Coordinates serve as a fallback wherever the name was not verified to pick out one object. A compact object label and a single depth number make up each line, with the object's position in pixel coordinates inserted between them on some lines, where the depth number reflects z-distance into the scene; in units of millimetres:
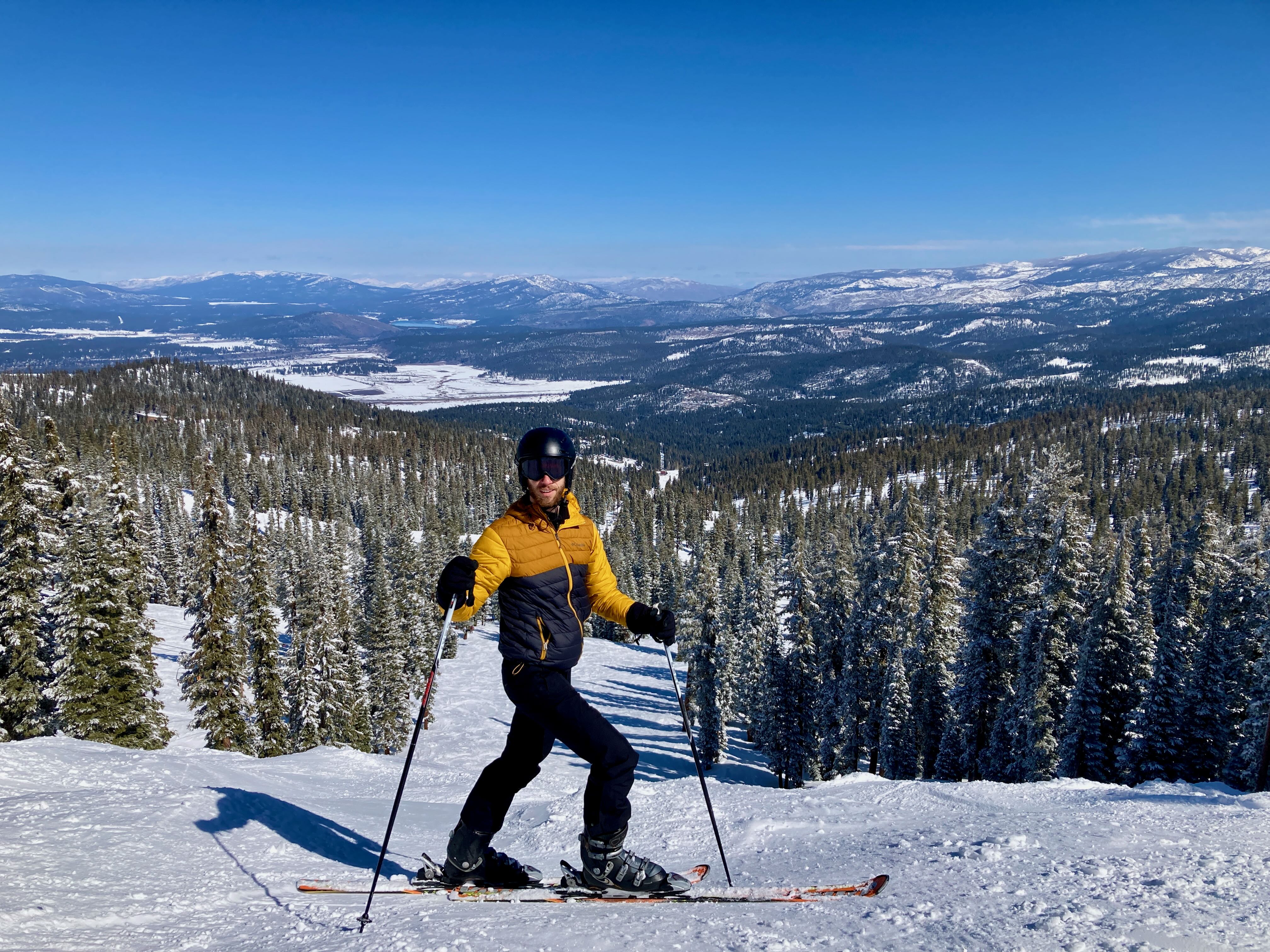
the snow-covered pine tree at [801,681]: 31984
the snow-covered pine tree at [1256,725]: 19906
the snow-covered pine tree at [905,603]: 28000
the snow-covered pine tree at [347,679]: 30094
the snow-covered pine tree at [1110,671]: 25703
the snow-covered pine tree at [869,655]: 28672
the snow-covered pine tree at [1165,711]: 24812
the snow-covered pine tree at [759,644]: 35156
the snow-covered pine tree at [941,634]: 27266
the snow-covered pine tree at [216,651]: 25016
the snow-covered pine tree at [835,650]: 30359
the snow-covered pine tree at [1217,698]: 24781
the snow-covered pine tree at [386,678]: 37656
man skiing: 5398
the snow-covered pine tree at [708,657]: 35781
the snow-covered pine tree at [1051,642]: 21766
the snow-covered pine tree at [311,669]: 28797
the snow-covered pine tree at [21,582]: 18891
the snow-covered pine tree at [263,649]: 26656
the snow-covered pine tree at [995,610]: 22750
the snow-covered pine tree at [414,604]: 46594
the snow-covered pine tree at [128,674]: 20578
